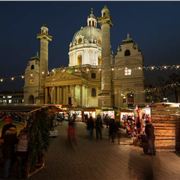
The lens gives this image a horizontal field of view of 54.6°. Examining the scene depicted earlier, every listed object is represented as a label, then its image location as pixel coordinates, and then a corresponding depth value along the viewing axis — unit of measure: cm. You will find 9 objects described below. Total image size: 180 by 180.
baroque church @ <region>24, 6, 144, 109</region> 3278
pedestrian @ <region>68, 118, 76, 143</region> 1256
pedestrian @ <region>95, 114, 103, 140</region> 1404
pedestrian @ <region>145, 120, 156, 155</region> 962
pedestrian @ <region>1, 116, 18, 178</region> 618
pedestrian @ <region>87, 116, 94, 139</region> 1513
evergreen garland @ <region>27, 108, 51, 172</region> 659
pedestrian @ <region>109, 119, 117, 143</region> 1365
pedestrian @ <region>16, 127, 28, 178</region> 638
